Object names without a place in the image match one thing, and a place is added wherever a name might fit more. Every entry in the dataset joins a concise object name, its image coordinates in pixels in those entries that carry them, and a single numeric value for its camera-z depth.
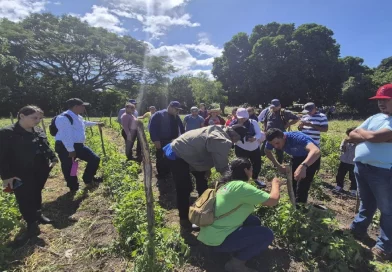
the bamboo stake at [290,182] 3.23
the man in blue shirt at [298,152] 3.20
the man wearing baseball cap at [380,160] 2.81
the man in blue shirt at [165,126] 5.69
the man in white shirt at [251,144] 5.02
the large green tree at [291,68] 28.20
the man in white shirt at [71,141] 4.76
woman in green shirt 2.55
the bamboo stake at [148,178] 2.98
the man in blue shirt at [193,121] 7.12
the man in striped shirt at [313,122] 5.29
